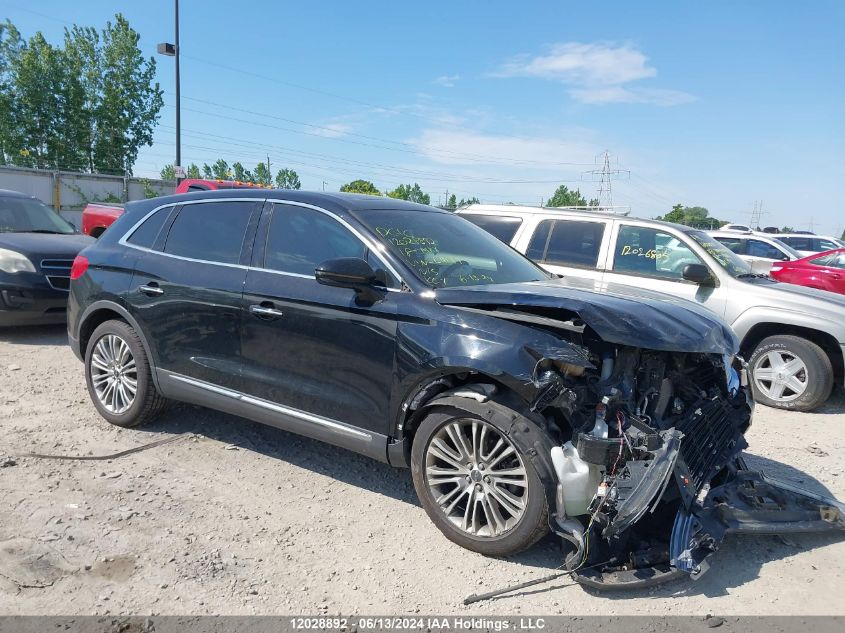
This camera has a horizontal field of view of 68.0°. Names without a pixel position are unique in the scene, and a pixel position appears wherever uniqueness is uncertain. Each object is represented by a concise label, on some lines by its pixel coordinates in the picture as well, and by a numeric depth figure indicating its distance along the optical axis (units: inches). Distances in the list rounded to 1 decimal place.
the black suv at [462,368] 116.3
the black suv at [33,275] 287.9
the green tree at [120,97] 1439.5
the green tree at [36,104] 1365.7
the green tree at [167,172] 2233.3
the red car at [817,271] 411.5
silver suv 241.1
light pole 862.5
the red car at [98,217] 536.5
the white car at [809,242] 739.4
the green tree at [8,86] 1379.2
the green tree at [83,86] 1416.1
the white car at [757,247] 545.3
